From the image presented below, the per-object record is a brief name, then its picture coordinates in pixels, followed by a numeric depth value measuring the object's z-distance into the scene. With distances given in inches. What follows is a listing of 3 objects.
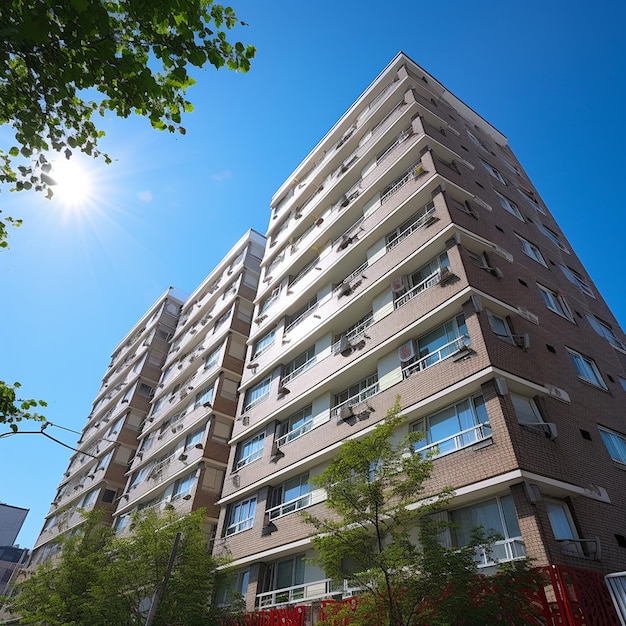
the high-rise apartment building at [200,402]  967.6
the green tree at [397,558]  336.2
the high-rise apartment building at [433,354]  457.4
